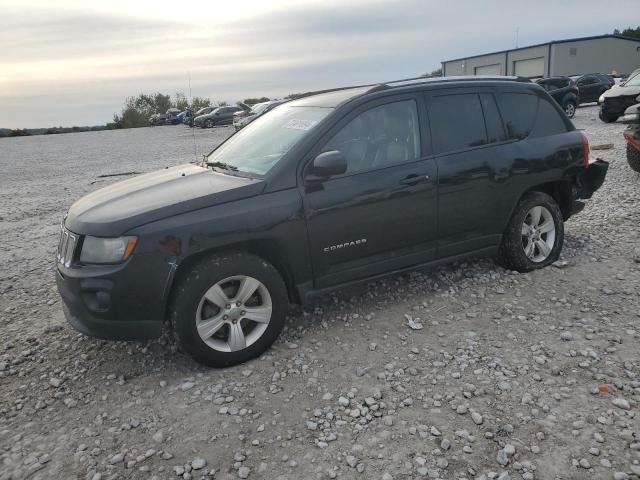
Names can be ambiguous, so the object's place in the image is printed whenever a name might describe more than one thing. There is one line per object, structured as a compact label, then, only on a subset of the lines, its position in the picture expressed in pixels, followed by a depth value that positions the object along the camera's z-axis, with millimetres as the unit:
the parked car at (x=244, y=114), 26884
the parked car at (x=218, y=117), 35750
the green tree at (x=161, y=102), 58469
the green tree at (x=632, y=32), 72538
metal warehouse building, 45875
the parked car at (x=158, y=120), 49031
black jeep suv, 3428
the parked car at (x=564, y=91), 19406
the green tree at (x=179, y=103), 54512
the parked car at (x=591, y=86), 23734
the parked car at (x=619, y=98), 15706
